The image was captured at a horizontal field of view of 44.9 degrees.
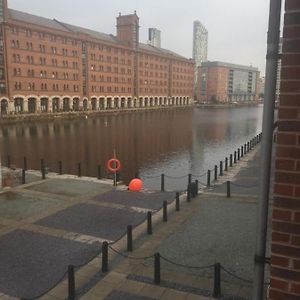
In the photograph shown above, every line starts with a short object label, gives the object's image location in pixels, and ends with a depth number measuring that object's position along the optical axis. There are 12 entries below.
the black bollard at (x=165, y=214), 14.39
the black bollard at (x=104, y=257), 10.31
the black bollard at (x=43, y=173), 23.22
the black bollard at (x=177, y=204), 15.94
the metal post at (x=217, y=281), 8.78
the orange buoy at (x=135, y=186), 19.58
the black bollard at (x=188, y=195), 17.64
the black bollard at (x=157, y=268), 9.41
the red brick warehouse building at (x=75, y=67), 84.62
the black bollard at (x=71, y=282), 8.79
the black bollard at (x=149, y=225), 13.08
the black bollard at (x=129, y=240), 11.58
